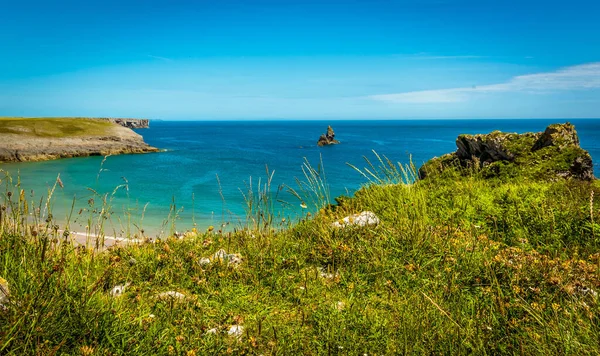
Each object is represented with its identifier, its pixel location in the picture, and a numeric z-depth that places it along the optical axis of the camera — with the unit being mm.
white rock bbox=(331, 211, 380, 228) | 6574
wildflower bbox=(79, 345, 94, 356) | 2862
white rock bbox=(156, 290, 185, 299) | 4212
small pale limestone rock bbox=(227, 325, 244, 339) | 3541
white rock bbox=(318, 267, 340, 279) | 5183
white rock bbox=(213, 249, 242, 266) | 5555
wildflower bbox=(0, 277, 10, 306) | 3128
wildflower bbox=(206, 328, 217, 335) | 3570
